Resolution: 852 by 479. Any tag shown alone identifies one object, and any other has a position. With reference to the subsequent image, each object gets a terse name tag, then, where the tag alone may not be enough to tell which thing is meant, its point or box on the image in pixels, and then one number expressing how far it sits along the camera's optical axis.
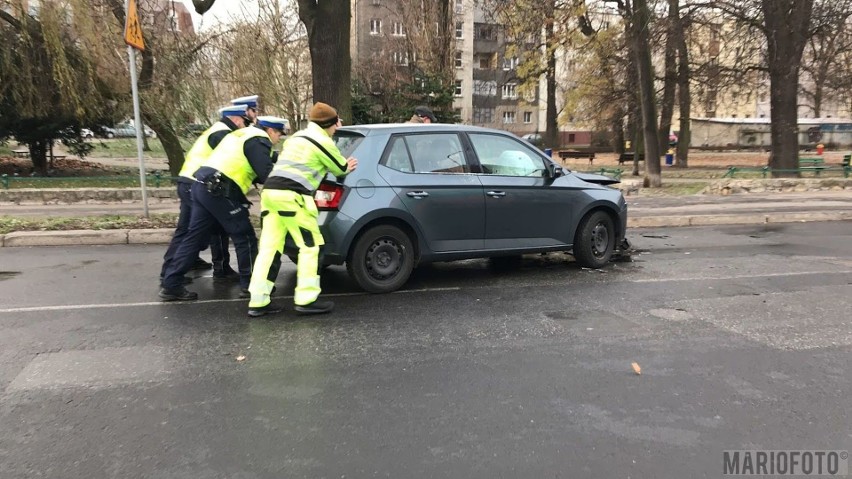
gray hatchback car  5.98
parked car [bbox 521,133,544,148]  48.69
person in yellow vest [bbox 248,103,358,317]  5.25
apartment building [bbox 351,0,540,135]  40.42
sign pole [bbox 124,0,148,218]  9.28
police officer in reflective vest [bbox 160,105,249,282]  6.11
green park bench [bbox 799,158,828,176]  24.00
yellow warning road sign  9.26
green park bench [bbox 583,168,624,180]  19.22
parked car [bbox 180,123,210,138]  18.41
